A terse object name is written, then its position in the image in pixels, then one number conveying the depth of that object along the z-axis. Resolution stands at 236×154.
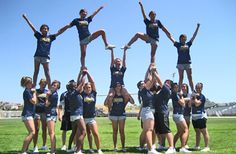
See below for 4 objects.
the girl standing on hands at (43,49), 11.84
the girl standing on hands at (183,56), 12.97
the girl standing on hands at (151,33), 12.59
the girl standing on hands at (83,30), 12.12
